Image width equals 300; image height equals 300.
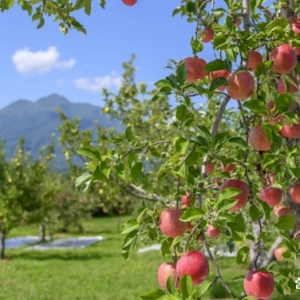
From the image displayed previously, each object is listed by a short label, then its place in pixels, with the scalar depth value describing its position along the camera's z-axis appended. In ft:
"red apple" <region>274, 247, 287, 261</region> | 8.49
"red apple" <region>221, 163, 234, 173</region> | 7.15
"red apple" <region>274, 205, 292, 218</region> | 7.02
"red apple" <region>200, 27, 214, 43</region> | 6.82
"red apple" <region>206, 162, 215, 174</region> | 6.71
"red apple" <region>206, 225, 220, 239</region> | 7.90
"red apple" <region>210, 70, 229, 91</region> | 5.56
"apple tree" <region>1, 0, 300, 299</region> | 4.51
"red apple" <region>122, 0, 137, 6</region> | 7.51
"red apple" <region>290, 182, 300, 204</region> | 6.15
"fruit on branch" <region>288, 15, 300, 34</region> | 6.28
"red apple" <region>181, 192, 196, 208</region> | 5.90
